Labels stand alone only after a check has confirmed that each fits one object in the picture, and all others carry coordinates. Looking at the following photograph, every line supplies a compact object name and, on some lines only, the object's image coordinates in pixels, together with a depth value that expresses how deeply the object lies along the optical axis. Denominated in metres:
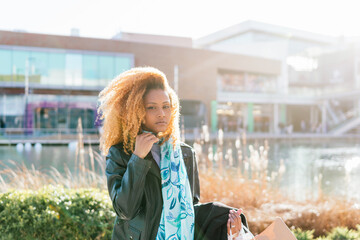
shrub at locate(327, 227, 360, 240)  3.19
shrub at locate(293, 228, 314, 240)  3.23
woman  1.51
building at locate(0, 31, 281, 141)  27.52
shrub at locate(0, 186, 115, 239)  3.08
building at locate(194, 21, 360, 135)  39.31
